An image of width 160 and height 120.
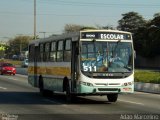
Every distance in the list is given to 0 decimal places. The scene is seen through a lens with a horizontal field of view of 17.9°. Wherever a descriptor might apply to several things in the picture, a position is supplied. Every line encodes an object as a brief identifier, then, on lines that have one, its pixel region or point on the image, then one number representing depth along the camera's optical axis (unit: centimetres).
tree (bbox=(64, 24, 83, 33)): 13366
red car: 5916
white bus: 1986
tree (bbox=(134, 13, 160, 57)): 9831
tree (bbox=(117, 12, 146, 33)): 12812
